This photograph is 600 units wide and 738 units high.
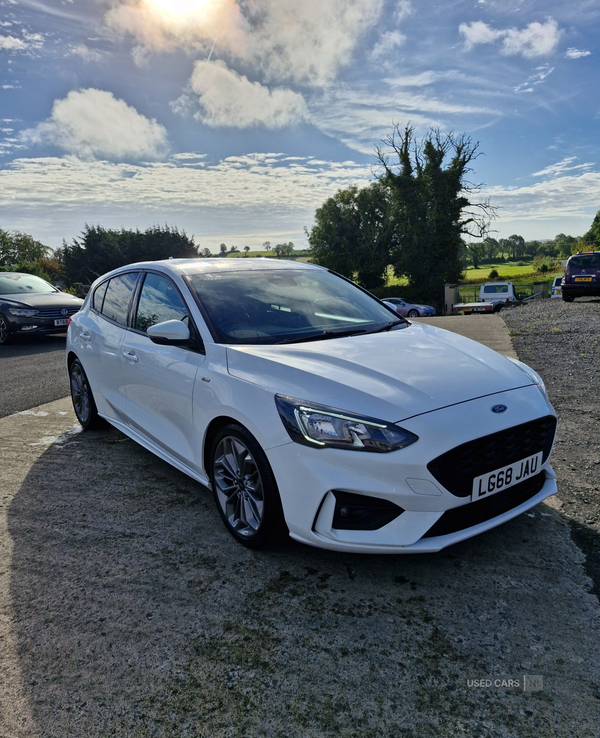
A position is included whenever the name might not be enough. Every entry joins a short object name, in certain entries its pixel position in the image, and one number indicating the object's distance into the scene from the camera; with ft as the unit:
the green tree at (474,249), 150.30
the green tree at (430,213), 142.31
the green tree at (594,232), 235.91
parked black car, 39.37
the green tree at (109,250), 223.51
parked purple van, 60.90
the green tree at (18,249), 232.73
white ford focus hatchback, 7.81
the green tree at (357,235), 166.09
